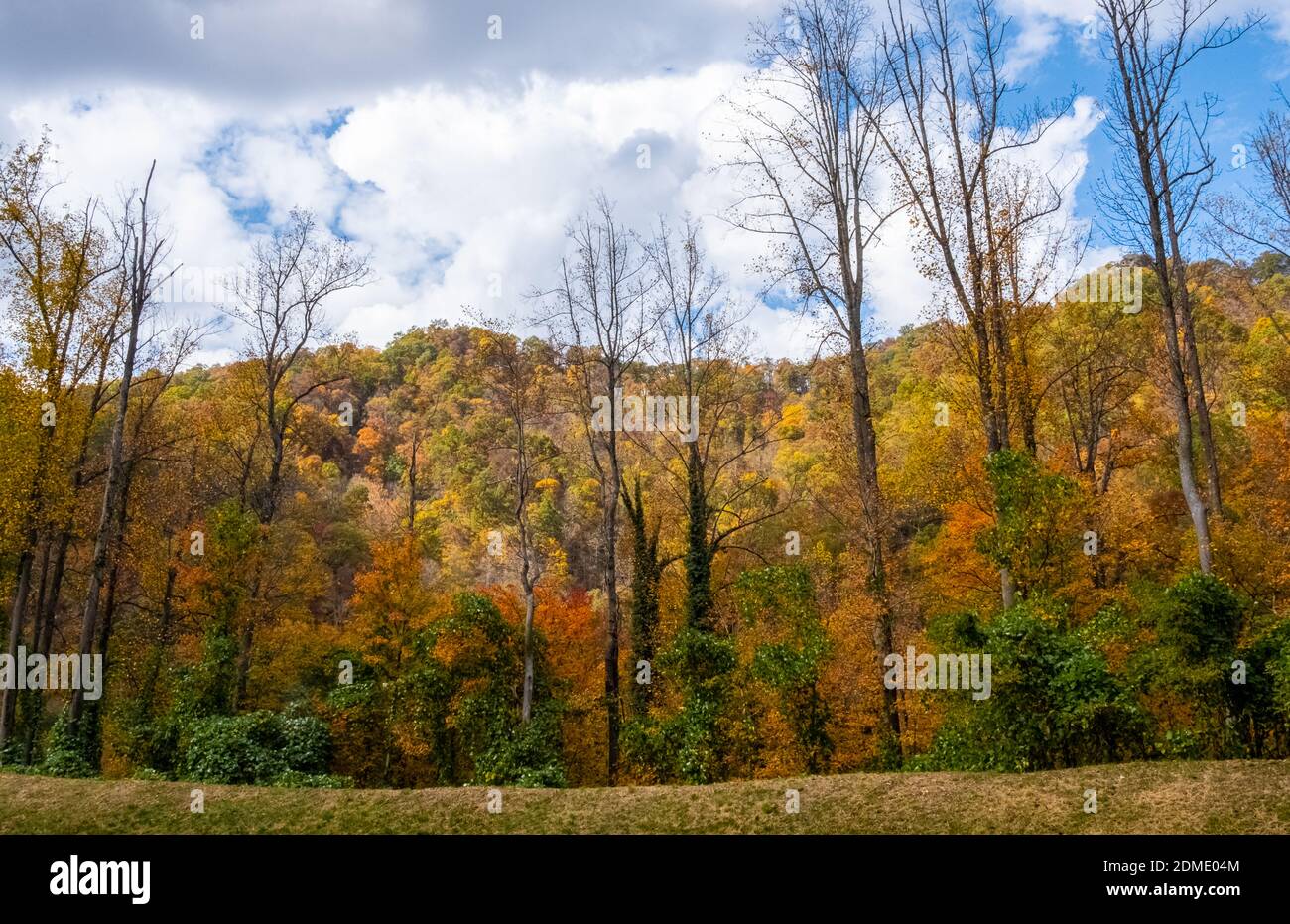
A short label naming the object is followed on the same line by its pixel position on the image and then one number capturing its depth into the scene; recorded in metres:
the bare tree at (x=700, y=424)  20.72
